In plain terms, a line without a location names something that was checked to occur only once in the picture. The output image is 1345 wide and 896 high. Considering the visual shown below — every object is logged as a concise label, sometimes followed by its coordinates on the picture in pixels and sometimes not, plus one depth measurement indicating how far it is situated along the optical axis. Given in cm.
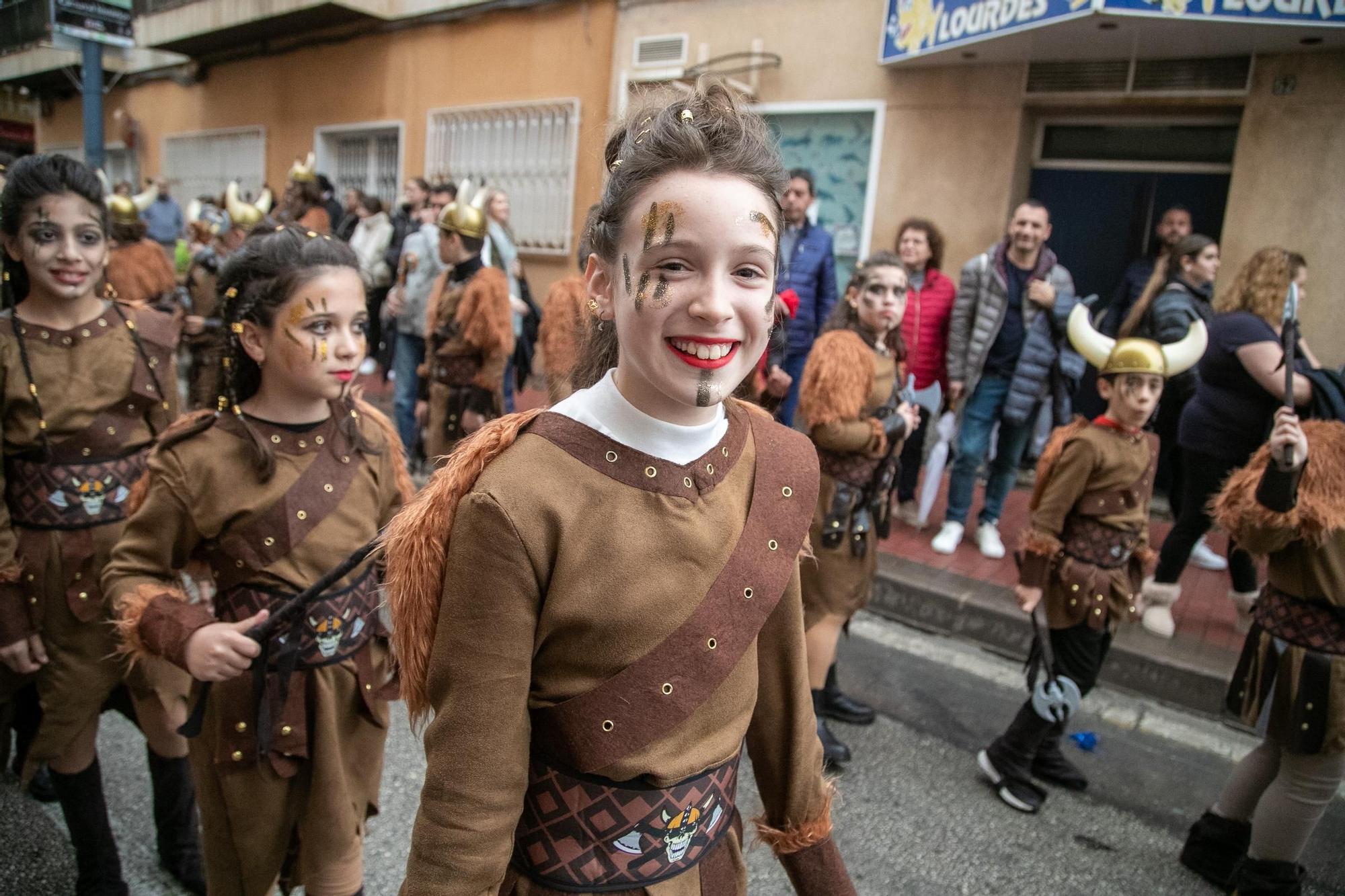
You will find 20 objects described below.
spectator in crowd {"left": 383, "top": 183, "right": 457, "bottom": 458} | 715
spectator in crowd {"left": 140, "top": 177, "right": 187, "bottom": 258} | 1155
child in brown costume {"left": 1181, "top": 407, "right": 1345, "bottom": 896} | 271
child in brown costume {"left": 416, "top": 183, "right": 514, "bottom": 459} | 552
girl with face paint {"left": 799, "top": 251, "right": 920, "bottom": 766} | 357
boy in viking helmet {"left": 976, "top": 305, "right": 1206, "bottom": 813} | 333
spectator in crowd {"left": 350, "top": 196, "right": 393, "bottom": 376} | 949
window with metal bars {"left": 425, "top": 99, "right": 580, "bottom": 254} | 1104
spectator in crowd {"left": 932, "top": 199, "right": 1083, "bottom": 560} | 585
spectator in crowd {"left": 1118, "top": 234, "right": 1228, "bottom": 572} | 532
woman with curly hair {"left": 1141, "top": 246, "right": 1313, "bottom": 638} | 428
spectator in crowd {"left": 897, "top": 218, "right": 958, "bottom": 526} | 616
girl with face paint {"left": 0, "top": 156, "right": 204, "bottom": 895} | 257
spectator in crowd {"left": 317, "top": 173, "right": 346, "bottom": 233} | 1102
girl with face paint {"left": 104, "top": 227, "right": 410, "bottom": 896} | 204
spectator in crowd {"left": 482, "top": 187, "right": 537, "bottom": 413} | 684
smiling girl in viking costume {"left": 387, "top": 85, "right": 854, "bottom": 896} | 129
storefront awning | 587
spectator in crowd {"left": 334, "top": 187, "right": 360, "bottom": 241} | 1053
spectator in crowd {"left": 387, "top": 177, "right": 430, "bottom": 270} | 951
